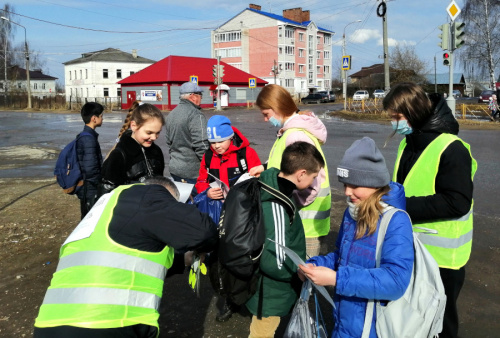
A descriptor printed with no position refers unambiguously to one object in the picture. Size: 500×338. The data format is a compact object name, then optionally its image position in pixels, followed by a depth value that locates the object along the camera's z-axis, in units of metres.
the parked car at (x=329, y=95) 57.66
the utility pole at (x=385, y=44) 23.03
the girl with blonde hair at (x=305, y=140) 3.21
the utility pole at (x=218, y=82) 37.27
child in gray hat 2.02
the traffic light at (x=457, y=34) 15.28
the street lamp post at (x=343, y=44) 43.56
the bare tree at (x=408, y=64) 47.00
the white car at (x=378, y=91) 59.06
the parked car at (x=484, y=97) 43.56
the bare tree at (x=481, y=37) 41.41
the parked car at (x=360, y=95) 59.16
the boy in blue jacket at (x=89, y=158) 4.70
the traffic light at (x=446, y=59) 17.87
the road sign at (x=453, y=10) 14.74
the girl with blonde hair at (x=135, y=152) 3.57
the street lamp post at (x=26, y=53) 47.73
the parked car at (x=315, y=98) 56.34
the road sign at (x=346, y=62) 31.06
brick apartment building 70.50
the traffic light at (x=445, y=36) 15.69
